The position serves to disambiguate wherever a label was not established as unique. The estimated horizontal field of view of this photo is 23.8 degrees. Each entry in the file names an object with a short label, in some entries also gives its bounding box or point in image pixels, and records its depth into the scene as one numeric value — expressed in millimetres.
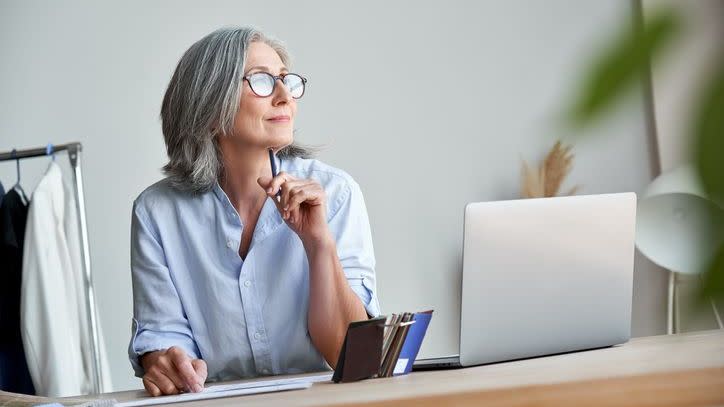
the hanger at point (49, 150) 3566
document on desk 2080
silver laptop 2115
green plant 338
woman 2516
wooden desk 1651
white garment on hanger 3382
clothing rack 3521
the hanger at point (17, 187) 3521
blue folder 2149
